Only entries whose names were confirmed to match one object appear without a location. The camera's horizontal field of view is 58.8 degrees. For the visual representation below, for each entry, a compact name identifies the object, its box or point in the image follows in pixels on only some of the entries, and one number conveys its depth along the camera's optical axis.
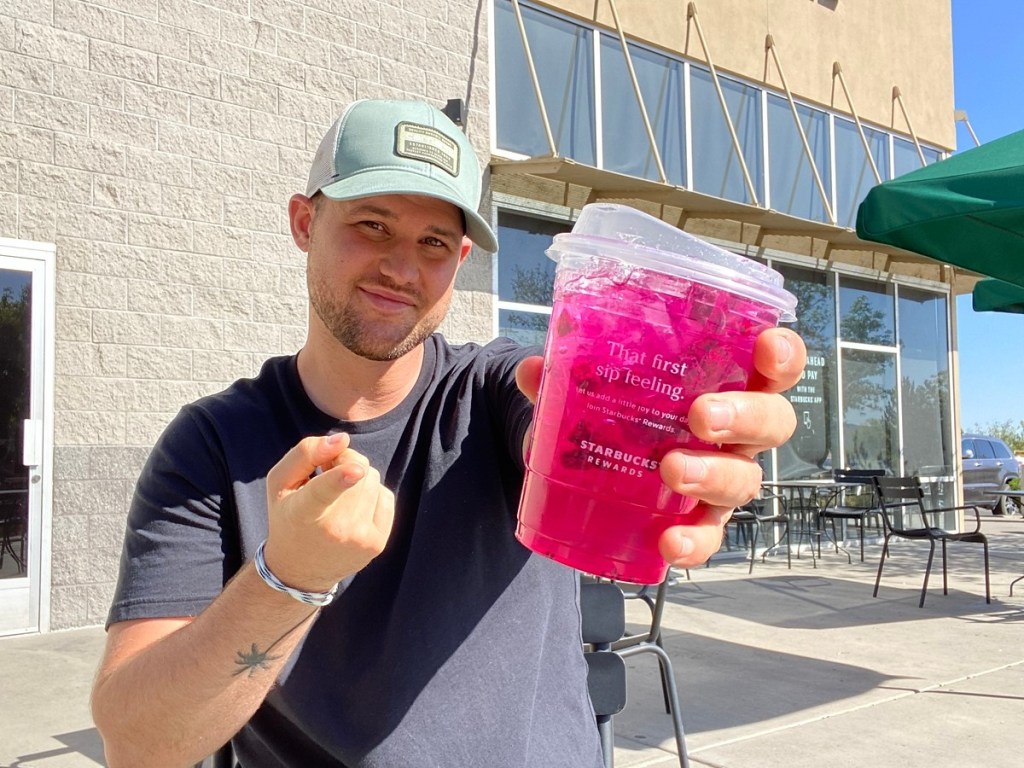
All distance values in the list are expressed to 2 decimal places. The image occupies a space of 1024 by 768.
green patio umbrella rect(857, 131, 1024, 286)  3.59
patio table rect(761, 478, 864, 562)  9.42
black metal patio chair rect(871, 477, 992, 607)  6.31
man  1.20
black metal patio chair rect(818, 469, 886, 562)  9.05
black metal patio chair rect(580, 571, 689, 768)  2.40
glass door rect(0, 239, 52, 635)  5.64
